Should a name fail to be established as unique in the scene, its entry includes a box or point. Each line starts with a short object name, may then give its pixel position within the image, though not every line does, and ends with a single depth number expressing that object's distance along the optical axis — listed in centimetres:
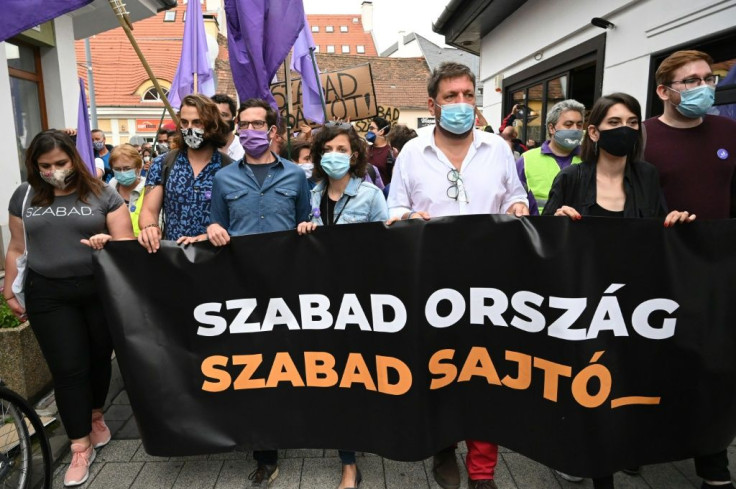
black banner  245
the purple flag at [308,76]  579
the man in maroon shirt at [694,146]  288
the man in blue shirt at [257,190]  291
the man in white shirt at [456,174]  281
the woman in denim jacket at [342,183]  306
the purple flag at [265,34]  466
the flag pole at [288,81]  499
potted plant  362
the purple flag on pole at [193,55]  585
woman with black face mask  270
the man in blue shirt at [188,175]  307
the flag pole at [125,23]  385
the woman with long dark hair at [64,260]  287
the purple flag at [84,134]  495
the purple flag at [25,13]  276
